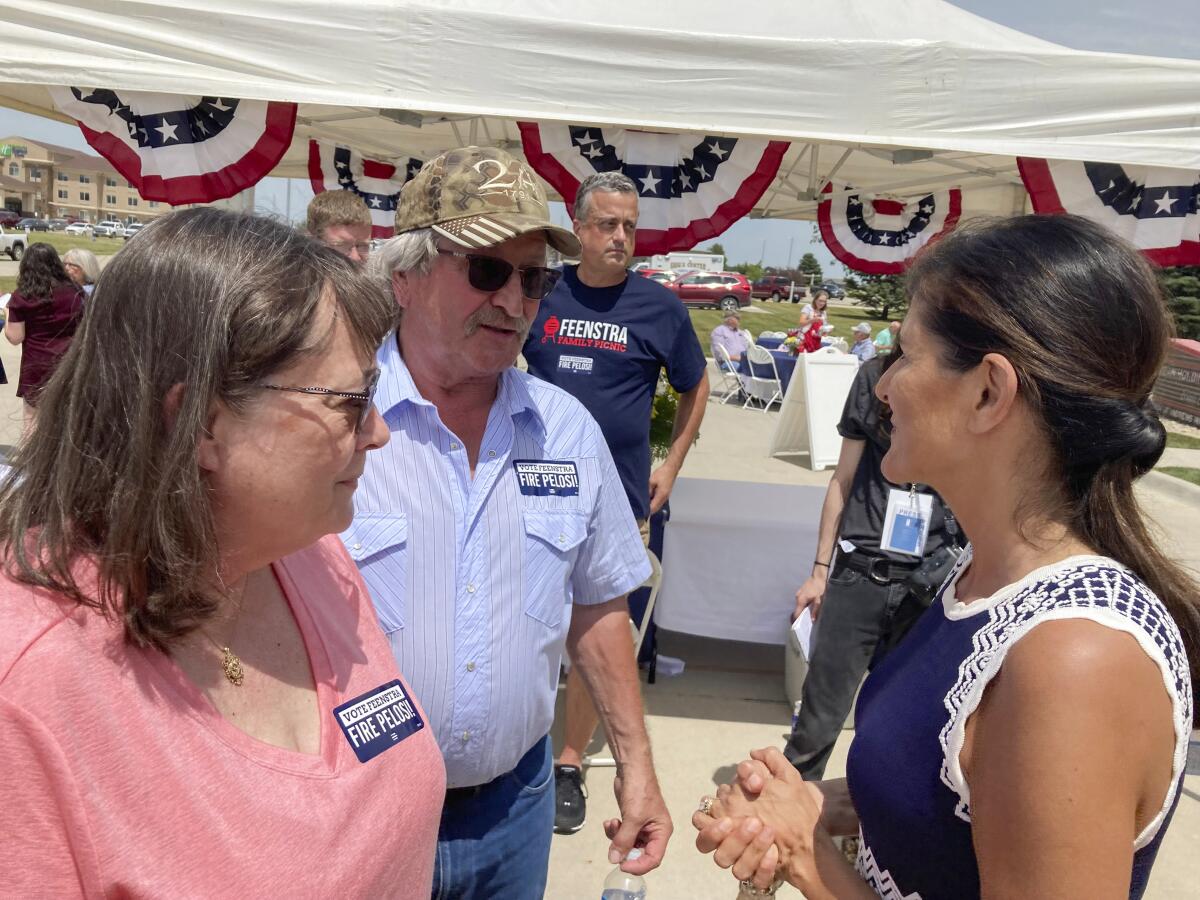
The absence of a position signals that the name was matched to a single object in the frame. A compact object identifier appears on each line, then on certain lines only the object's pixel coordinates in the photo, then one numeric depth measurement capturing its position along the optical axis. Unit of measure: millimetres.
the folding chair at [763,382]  13961
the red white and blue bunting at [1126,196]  4023
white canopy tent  3172
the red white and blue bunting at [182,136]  3850
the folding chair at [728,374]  14867
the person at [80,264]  7362
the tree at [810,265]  72125
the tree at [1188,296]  21750
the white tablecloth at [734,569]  4285
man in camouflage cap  1600
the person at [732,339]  15586
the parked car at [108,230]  60988
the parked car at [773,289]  50219
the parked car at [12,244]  36656
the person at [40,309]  6426
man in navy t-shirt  3598
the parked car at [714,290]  37281
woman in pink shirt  837
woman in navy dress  946
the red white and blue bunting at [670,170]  4070
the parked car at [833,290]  56269
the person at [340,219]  4051
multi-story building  79000
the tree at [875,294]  39369
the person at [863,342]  15141
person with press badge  2873
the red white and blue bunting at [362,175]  7043
